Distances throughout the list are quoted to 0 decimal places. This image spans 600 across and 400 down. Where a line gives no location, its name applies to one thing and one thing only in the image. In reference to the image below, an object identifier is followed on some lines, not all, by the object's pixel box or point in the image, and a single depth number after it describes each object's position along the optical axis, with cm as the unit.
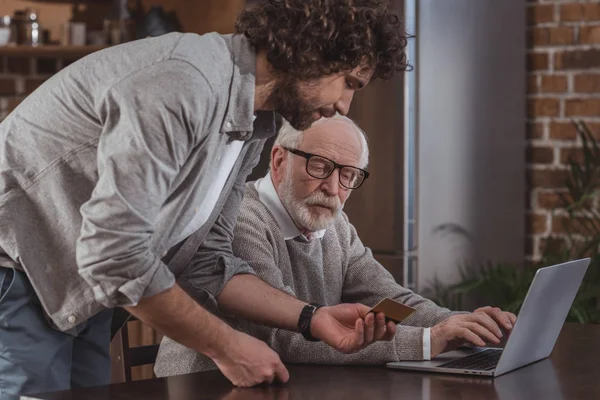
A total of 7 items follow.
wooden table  181
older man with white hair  234
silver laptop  200
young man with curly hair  170
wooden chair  245
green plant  350
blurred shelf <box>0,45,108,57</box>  427
